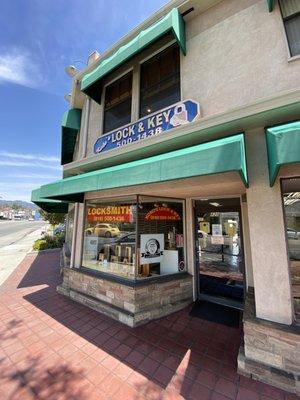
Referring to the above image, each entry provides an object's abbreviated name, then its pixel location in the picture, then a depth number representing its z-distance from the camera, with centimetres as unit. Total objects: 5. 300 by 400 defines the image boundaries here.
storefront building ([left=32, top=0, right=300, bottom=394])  331
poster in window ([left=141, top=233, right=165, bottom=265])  568
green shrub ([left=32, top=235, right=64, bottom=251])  1591
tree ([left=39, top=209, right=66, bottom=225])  1848
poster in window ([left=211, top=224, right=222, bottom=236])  596
